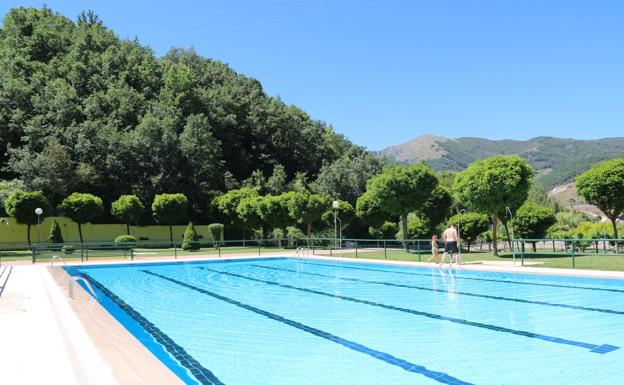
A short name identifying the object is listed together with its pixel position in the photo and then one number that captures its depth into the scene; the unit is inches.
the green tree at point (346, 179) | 1971.0
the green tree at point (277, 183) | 2047.2
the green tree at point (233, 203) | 1707.7
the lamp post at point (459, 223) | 1163.6
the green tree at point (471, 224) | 1197.1
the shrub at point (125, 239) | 1316.4
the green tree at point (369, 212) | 1466.5
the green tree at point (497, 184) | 888.9
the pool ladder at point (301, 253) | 1096.3
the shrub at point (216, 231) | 1581.0
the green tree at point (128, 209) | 1552.7
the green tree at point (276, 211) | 1462.8
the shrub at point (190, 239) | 1258.0
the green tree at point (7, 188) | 1486.5
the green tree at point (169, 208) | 1595.7
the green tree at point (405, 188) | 1177.4
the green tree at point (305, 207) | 1407.5
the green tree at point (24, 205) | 1331.2
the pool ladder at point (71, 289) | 451.8
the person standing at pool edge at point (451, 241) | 725.3
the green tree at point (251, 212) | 1556.3
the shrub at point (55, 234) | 1429.6
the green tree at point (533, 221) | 1072.7
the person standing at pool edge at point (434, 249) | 809.5
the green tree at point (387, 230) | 1534.2
